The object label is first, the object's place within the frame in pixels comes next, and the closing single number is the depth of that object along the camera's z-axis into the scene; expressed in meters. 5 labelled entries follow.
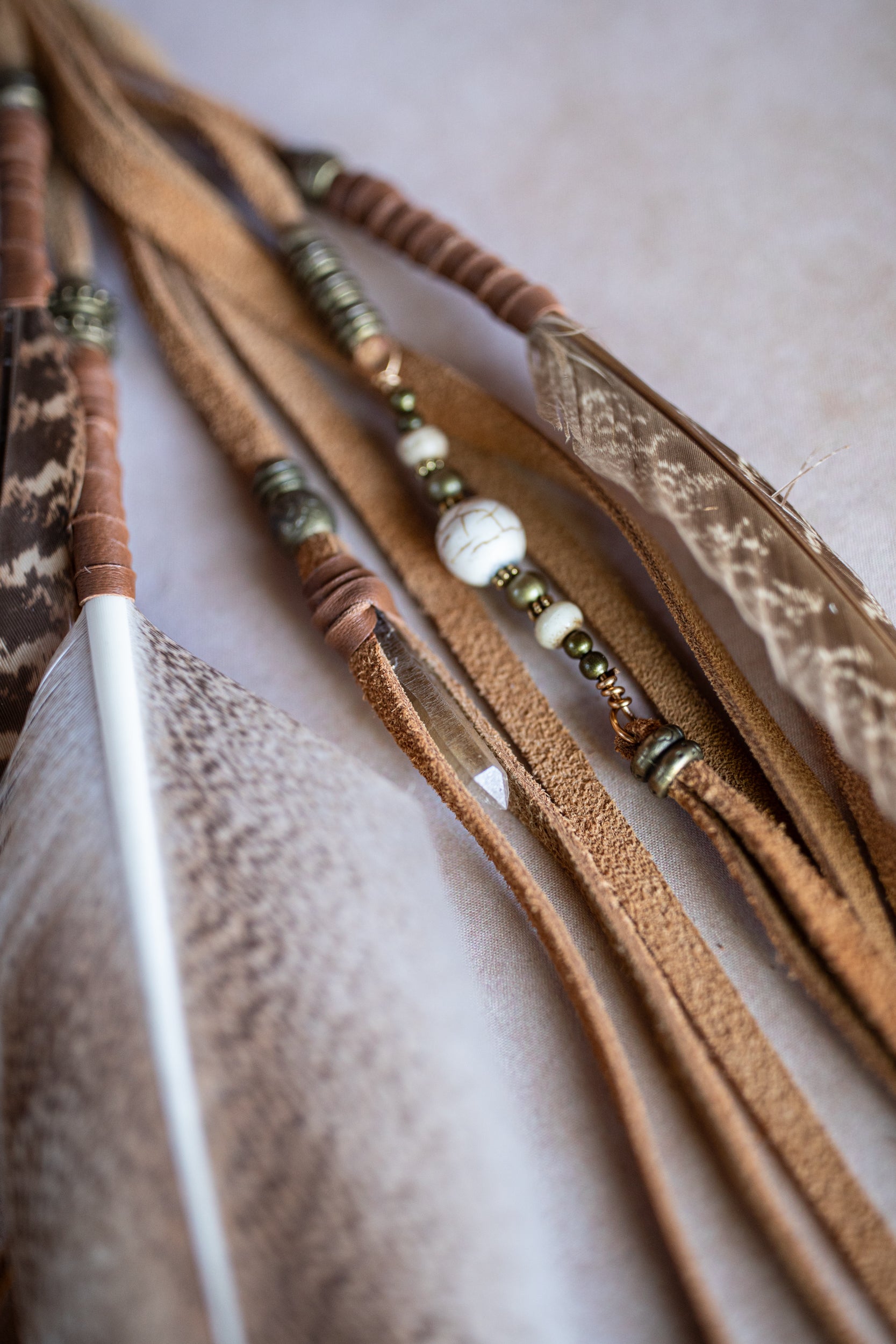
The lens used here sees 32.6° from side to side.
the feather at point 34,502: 0.17
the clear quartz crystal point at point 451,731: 0.16
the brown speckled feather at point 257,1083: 0.13
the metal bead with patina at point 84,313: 0.18
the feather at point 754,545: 0.15
